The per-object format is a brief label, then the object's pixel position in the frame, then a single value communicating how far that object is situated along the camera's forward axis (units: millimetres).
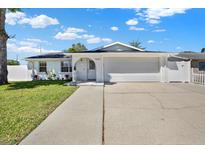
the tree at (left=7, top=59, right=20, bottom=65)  35544
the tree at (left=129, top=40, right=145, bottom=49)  44672
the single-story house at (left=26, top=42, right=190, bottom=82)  13787
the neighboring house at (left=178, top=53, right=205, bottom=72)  17657
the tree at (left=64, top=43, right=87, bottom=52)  40340
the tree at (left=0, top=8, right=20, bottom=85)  13140
